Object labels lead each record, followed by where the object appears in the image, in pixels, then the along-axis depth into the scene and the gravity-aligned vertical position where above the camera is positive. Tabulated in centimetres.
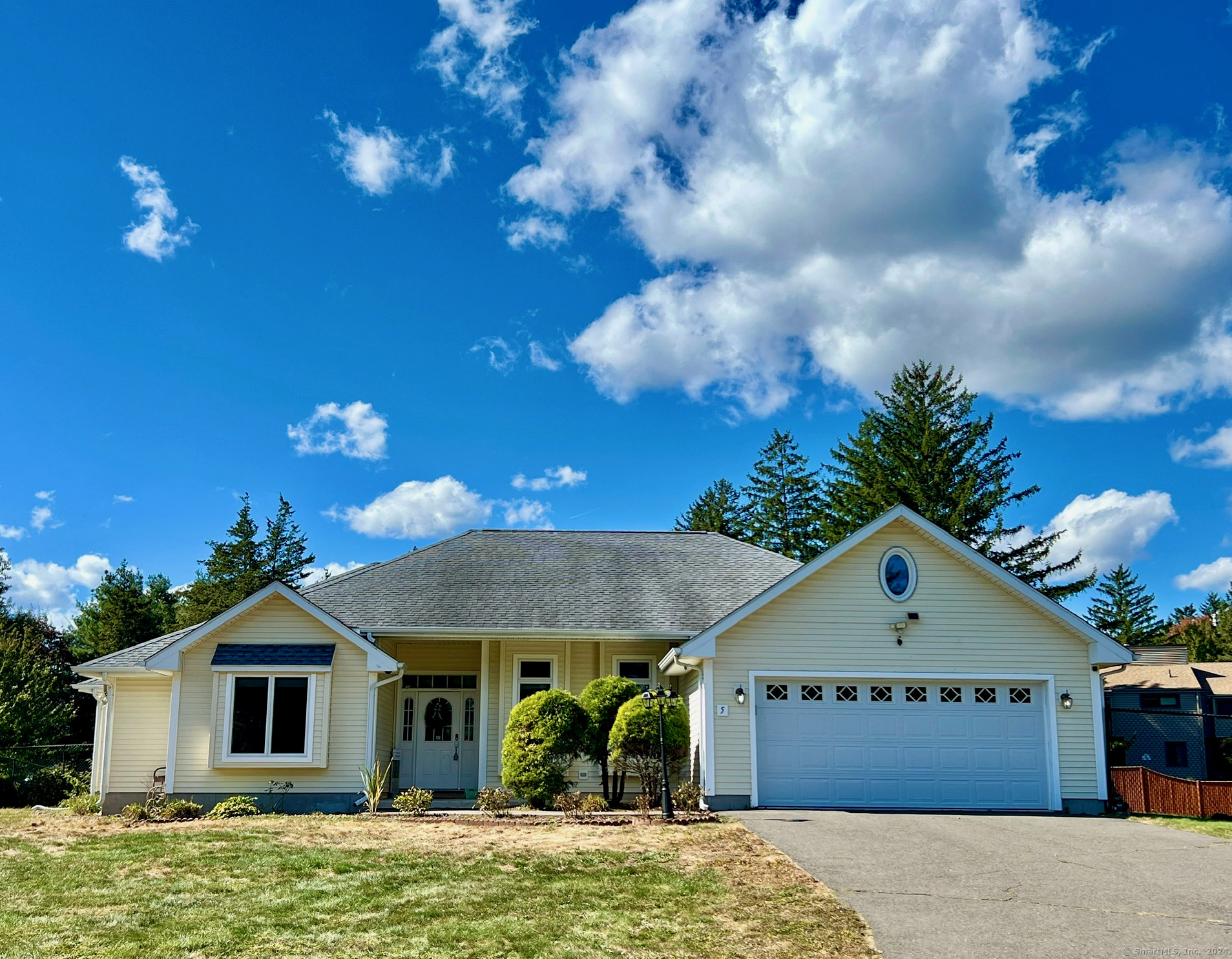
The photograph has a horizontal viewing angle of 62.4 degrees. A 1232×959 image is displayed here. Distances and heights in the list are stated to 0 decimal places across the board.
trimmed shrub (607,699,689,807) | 1656 -75
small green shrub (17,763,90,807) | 2205 -206
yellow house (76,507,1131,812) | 1683 +3
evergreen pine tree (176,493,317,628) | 4453 +605
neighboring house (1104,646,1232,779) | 3105 -65
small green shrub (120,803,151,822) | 1631 -192
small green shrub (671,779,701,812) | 1619 -165
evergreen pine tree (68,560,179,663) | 4153 +305
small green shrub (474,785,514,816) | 1617 -172
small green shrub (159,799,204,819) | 1633 -187
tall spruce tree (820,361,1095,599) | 4078 +893
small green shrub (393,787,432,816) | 1641 -174
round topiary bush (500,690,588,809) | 1656 -84
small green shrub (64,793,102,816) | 1823 -203
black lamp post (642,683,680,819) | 1511 -15
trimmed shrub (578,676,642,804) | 1719 -33
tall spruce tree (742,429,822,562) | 4650 +899
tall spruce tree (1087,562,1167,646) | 6312 +534
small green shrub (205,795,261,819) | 1630 -185
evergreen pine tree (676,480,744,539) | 5162 +948
